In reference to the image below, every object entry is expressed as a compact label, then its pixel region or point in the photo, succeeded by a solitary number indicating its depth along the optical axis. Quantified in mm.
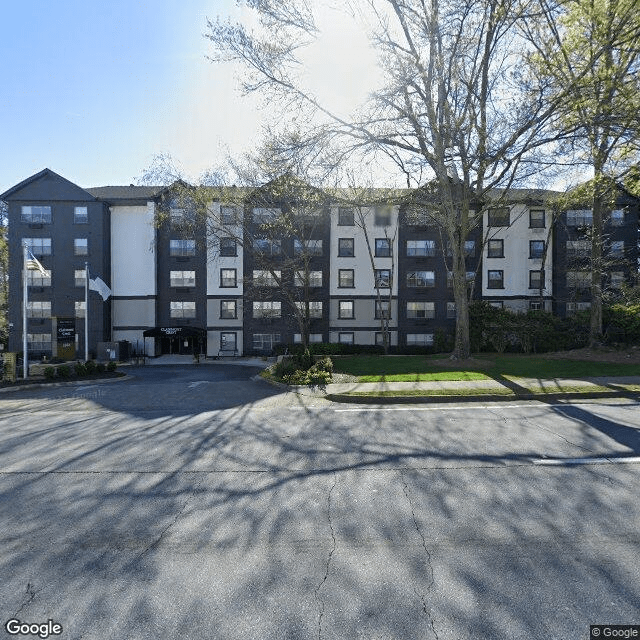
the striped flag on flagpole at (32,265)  18797
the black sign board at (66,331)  29342
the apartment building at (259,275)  33219
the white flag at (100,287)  26028
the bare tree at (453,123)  13695
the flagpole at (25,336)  18091
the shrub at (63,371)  18347
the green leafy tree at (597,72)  11204
